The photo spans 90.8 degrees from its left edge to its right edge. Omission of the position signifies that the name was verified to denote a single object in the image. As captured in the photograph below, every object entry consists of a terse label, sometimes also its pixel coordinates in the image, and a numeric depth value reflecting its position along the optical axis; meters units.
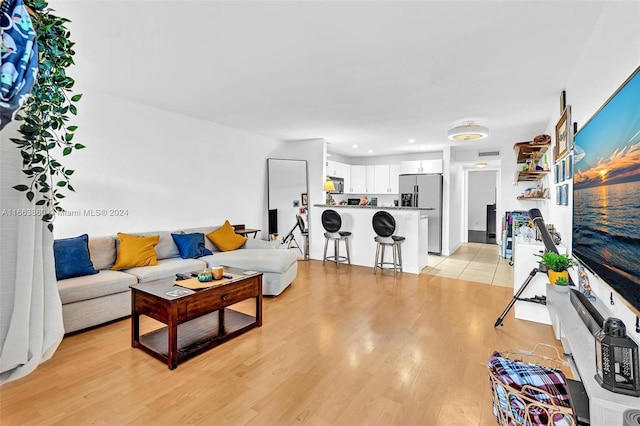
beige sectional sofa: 2.95
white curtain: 1.39
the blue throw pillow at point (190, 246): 4.30
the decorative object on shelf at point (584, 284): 1.98
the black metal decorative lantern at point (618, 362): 1.12
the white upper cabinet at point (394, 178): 8.38
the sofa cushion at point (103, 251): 3.56
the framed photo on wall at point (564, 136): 2.89
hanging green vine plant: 1.26
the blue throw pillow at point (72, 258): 3.12
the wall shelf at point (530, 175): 4.73
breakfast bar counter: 5.43
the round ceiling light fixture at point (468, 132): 4.61
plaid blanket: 1.27
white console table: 1.07
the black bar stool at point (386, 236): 5.19
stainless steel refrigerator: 7.07
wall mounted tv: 1.17
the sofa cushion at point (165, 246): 4.21
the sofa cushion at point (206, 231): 4.75
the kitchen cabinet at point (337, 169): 7.91
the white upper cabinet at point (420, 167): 7.43
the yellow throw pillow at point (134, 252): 3.66
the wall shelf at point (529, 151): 4.51
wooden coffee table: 2.45
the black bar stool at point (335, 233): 5.74
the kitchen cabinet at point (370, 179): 8.73
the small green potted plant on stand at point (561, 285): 2.24
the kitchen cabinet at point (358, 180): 8.88
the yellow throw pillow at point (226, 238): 4.88
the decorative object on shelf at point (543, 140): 4.22
